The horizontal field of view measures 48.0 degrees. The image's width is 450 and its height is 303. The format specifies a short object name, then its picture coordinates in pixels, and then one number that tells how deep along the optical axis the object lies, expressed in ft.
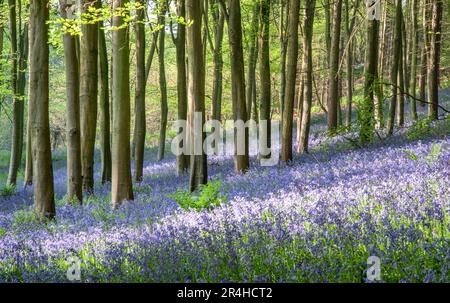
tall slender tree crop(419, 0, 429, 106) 89.71
